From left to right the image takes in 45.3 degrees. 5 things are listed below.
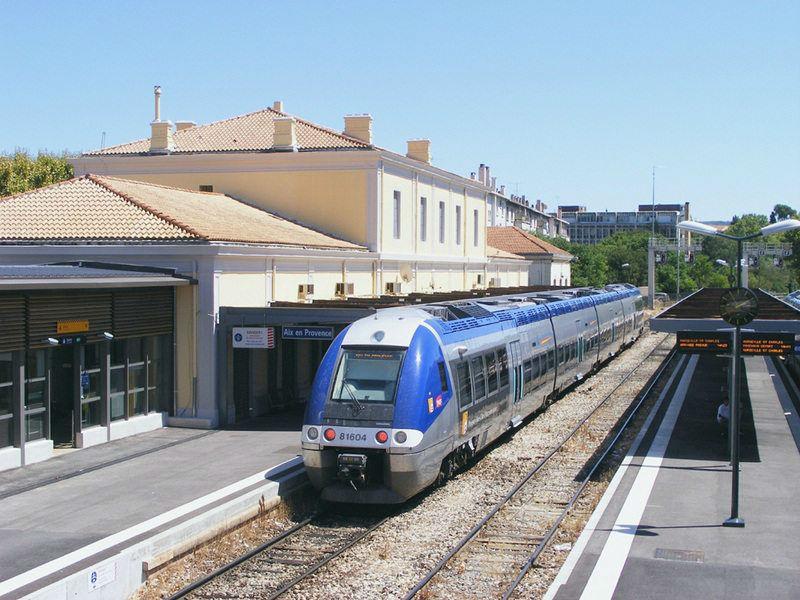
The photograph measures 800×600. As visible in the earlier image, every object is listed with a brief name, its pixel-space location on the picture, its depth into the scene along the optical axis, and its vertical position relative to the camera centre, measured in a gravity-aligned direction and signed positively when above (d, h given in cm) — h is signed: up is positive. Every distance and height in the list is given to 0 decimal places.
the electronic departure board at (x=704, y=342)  1617 -106
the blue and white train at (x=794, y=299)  3441 -78
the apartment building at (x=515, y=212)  10800 +842
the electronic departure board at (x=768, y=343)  1534 -104
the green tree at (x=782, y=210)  15885 +1194
